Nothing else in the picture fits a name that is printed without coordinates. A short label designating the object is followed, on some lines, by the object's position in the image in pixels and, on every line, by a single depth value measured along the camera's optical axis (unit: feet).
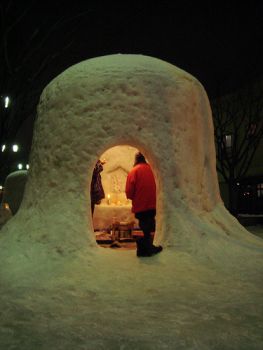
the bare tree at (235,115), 59.34
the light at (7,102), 29.83
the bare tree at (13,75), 26.14
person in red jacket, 20.44
